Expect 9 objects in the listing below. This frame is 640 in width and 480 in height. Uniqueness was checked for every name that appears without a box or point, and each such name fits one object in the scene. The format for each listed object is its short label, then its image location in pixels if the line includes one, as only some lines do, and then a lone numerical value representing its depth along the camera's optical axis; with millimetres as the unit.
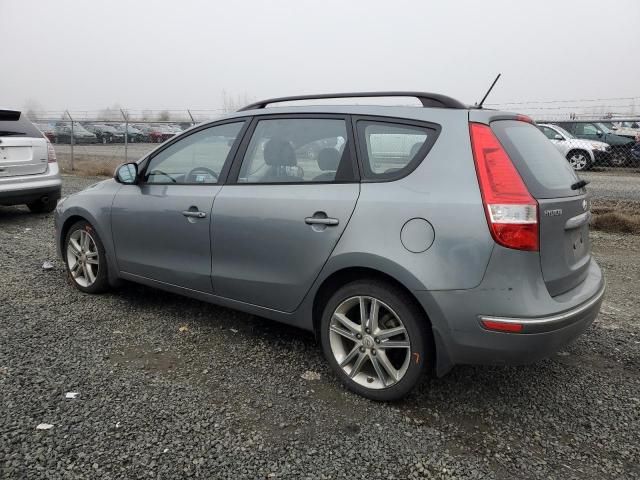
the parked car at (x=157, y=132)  22672
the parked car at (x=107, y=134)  28578
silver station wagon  2502
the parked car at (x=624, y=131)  15889
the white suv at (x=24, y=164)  7172
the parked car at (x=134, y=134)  24297
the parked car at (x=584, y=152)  15016
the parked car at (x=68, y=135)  24125
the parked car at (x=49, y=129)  23762
